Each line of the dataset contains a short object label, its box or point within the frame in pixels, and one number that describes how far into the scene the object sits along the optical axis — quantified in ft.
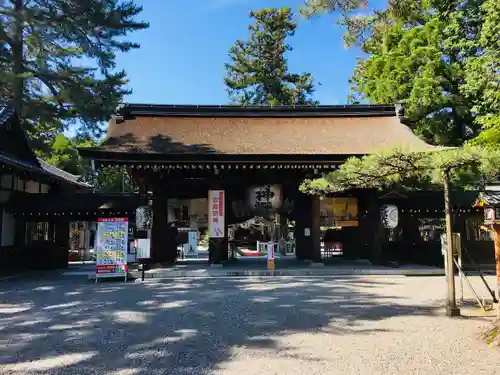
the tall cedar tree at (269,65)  104.78
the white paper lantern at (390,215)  41.34
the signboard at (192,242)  75.13
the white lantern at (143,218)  40.73
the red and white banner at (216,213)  41.24
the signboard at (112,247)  35.45
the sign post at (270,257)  39.11
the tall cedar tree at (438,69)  52.49
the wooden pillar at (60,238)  46.91
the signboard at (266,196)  44.06
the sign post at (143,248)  37.52
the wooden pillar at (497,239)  20.53
